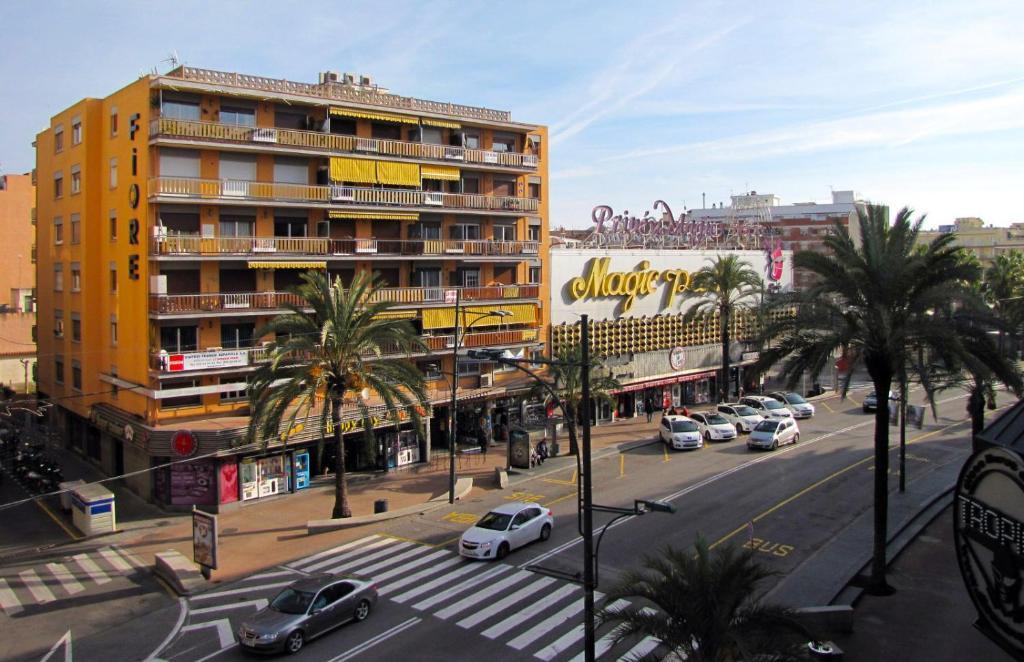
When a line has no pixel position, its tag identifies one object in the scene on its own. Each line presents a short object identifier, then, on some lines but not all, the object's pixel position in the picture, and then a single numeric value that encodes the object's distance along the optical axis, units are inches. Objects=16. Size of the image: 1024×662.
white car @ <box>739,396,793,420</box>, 1966.0
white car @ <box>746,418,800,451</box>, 1701.5
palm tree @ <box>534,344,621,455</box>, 1637.6
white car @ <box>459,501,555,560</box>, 1063.0
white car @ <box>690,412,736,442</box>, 1823.3
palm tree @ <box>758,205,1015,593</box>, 899.4
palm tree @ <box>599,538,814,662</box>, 575.2
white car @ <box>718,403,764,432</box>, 1905.8
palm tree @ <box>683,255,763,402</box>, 2234.9
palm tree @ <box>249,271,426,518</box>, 1215.6
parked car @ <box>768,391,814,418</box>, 2096.5
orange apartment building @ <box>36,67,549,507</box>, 1384.1
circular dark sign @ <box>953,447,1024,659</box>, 574.9
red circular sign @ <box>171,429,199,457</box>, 1323.8
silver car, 798.5
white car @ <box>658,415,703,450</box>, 1738.4
